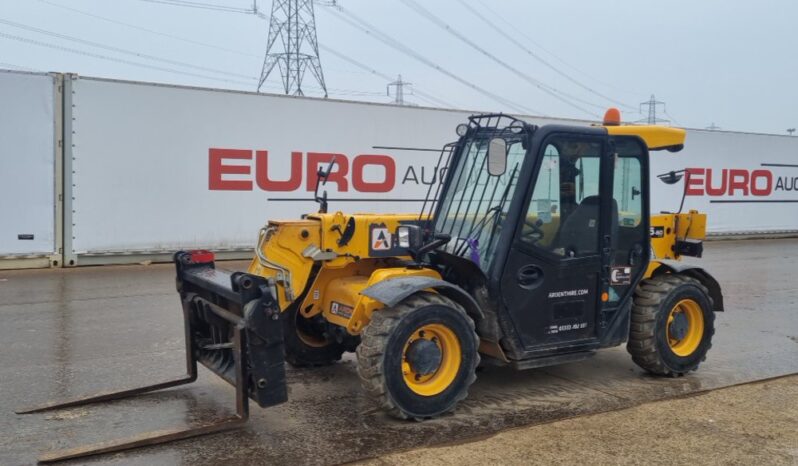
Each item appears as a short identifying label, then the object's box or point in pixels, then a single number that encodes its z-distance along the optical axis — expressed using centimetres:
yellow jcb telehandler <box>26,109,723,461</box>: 458
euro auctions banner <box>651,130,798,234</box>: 1866
